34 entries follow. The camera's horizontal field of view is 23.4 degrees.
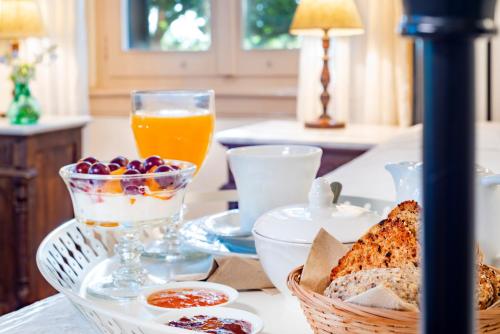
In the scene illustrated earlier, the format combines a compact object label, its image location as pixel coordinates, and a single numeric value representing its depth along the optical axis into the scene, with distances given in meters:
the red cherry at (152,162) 1.04
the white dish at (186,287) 0.92
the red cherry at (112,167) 1.03
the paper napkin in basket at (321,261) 0.84
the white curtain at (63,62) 3.31
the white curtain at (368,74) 2.83
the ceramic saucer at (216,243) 1.07
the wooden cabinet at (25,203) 2.80
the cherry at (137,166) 1.03
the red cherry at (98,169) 1.01
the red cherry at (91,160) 1.05
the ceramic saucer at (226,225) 1.12
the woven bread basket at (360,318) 0.76
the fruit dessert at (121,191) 1.01
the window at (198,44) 3.31
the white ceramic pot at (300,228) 0.93
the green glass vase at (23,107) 2.88
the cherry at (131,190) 1.01
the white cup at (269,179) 1.09
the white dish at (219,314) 0.86
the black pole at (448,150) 0.33
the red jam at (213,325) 0.86
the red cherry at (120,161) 1.05
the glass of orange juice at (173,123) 1.29
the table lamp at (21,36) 2.89
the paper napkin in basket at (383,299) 0.77
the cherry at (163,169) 1.03
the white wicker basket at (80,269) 0.82
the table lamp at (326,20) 2.59
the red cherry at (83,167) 1.02
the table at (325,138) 2.39
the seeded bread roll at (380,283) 0.79
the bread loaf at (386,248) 0.84
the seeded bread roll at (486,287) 0.80
